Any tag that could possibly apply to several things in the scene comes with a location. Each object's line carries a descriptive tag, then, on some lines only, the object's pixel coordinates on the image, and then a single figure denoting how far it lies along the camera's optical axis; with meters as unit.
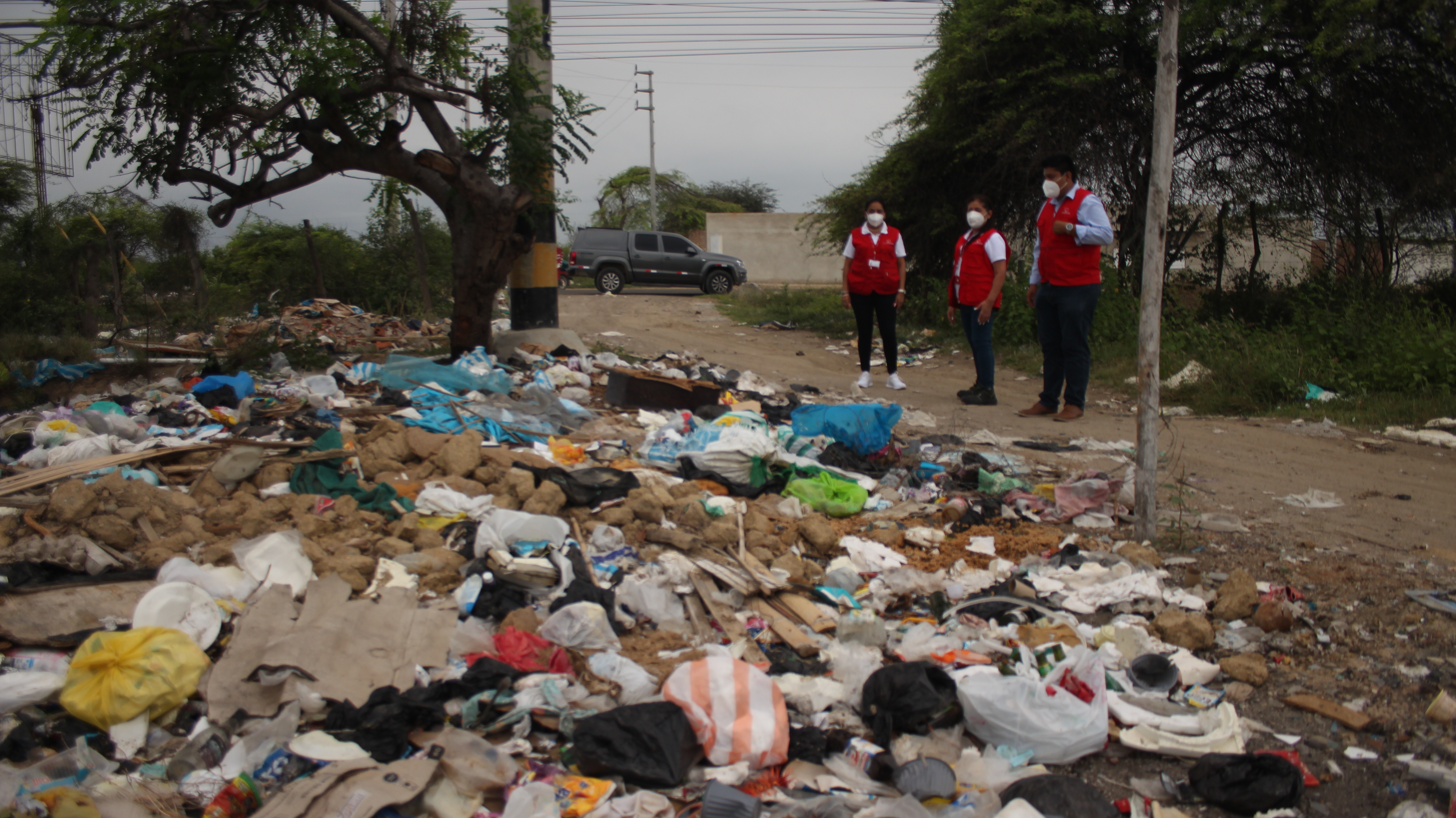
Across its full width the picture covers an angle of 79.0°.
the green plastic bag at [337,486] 4.11
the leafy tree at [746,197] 46.97
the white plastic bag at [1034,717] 2.40
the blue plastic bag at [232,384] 6.17
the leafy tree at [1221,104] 8.87
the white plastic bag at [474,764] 2.26
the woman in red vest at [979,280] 6.62
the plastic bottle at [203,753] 2.41
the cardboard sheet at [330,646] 2.66
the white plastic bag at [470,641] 2.95
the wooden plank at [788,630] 3.03
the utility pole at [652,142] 35.38
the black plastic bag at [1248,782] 2.14
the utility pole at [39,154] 11.37
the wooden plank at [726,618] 3.01
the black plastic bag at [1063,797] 2.13
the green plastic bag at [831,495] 4.40
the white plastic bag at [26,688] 2.56
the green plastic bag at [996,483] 4.61
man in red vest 5.67
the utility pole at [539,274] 8.34
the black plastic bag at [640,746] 2.29
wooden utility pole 3.37
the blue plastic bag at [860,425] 5.22
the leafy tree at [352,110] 6.70
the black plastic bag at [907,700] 2.48
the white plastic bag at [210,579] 3.19
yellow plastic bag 2.51
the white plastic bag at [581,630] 2.98
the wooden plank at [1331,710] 2.48
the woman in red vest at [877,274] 7.00
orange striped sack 2.38
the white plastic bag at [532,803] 2.14
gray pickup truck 19.25
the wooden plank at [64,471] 3.89
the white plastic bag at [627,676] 2.69
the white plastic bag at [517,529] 3.64
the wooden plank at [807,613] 3.19
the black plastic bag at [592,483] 4.21
